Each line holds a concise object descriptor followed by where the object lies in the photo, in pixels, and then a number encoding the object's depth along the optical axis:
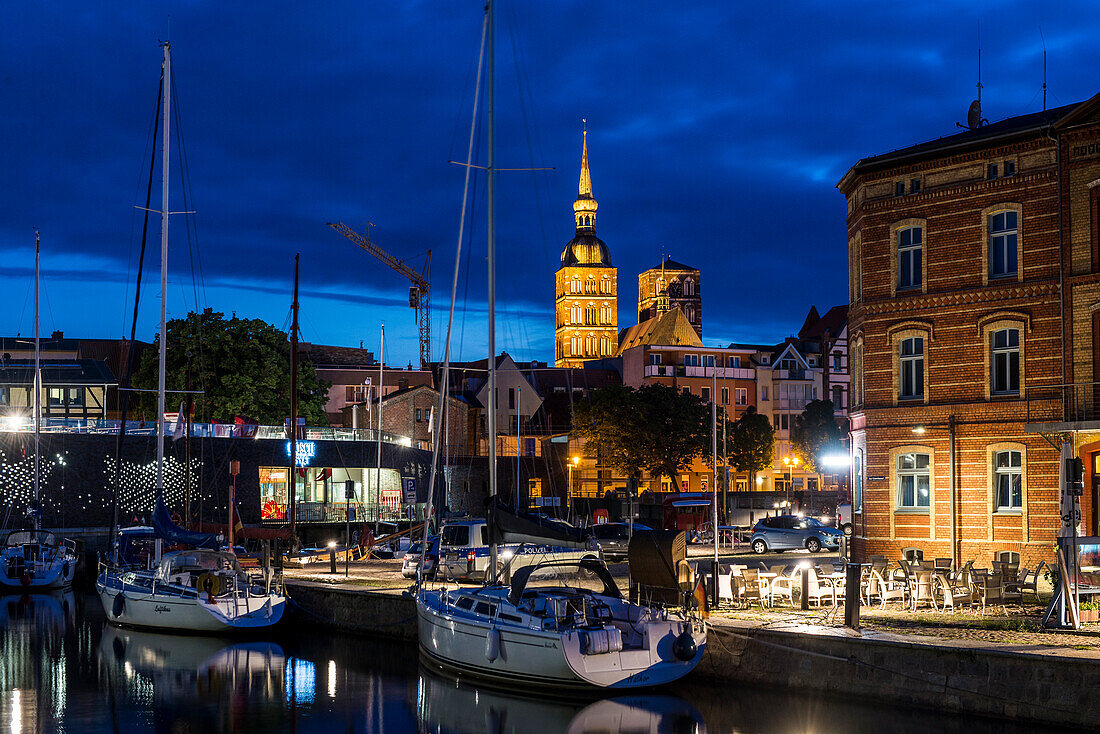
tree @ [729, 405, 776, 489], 94.31
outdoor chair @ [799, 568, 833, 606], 26.69
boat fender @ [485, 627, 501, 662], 23.25
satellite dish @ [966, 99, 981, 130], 38.94
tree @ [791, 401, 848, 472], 100.25
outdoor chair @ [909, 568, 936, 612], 25.92
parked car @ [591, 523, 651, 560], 46.00
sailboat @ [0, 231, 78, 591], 45.25
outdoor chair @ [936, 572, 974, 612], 25.52
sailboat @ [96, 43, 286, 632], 32.09
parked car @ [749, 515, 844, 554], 49.19
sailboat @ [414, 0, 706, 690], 21.91
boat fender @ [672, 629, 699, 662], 22.12
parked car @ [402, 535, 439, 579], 36.44
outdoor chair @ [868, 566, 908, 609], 26.39
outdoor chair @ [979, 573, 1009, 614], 25.30
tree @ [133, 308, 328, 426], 69.38
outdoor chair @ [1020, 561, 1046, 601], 26.58
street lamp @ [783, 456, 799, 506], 103.88
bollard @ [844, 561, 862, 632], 22.25
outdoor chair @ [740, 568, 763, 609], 27.41
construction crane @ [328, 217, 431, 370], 159.62
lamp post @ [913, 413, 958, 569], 33.12
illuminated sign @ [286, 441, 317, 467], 63.94
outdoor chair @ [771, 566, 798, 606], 27.30
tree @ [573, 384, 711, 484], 88.00
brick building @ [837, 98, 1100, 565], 31.27
